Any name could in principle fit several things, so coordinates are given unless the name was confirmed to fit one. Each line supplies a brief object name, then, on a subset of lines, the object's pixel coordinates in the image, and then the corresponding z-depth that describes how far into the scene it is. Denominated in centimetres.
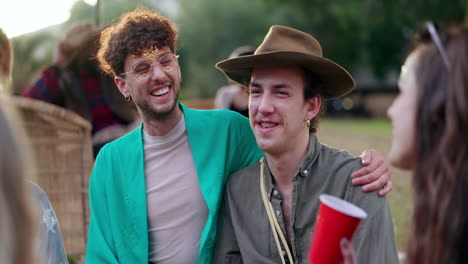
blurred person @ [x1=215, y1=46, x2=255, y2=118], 657
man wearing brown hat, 302
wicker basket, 494
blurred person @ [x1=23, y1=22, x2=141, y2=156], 568
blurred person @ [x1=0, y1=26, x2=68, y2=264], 132
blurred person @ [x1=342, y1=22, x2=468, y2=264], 174
